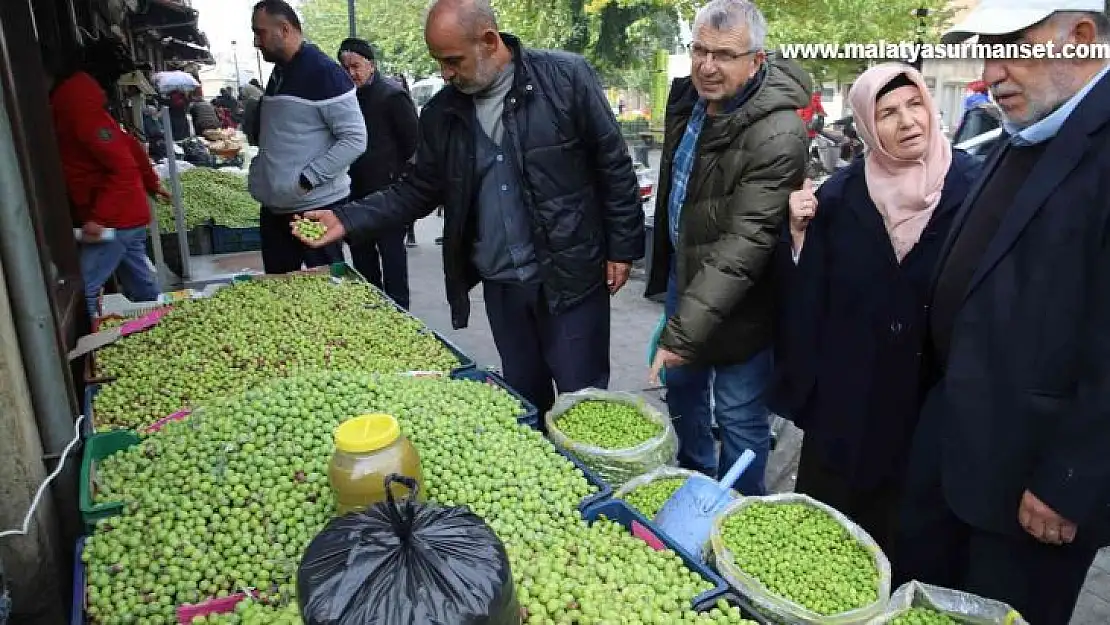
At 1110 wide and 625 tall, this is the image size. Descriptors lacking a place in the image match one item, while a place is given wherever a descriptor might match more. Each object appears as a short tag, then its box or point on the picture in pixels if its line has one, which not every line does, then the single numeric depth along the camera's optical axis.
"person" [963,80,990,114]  9.38
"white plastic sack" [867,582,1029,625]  1.96
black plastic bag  1.22
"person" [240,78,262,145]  5.13
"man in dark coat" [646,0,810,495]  2.69
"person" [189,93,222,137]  18.70
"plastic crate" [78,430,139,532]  2.15
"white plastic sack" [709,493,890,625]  1.95
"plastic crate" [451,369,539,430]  2.77
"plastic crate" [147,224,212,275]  8.03
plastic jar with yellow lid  1.82
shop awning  10.40
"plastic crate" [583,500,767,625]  1.88
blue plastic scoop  2.30
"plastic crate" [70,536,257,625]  1.81
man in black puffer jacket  3.12
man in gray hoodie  4.39
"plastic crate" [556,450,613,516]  2.26
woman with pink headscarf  2.41
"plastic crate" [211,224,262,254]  8.53
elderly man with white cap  1.79
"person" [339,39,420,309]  6.16
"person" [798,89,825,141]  16.38
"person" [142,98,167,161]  13.76
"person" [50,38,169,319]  4.61
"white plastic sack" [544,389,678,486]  2.72
